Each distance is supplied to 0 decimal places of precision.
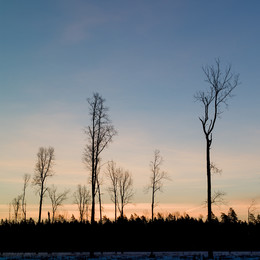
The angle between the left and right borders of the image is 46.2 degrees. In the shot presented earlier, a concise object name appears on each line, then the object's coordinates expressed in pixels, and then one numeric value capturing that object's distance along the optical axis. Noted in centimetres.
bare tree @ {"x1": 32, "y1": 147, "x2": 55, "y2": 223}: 4082
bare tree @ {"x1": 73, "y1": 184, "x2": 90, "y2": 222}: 7638
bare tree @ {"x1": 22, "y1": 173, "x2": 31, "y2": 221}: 6057
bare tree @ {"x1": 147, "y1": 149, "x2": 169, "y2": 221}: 4053
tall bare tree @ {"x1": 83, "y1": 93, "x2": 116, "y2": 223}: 3030
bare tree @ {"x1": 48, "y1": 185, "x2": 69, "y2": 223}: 6596
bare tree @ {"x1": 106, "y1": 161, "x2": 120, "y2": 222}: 5460
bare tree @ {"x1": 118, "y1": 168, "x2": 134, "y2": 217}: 5348
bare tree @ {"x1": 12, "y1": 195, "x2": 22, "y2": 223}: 8569
